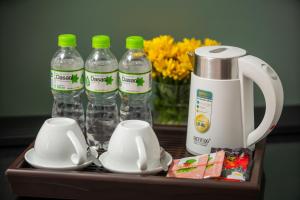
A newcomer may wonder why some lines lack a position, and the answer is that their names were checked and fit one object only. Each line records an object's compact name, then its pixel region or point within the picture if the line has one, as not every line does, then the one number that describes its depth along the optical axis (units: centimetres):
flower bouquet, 174
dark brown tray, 136
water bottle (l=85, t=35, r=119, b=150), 152
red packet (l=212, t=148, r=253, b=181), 140
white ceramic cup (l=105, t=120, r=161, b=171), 141
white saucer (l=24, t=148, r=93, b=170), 143
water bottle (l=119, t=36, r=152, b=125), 151
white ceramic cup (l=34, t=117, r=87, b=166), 143
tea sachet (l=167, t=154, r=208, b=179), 141
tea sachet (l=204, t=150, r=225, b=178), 140
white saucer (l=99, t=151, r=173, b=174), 141
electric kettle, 147
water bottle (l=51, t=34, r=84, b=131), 153
